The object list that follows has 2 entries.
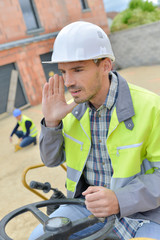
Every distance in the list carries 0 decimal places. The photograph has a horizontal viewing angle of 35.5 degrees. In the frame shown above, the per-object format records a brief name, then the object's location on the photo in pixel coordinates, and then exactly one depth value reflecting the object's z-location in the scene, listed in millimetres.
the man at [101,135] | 1463
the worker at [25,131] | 5992
